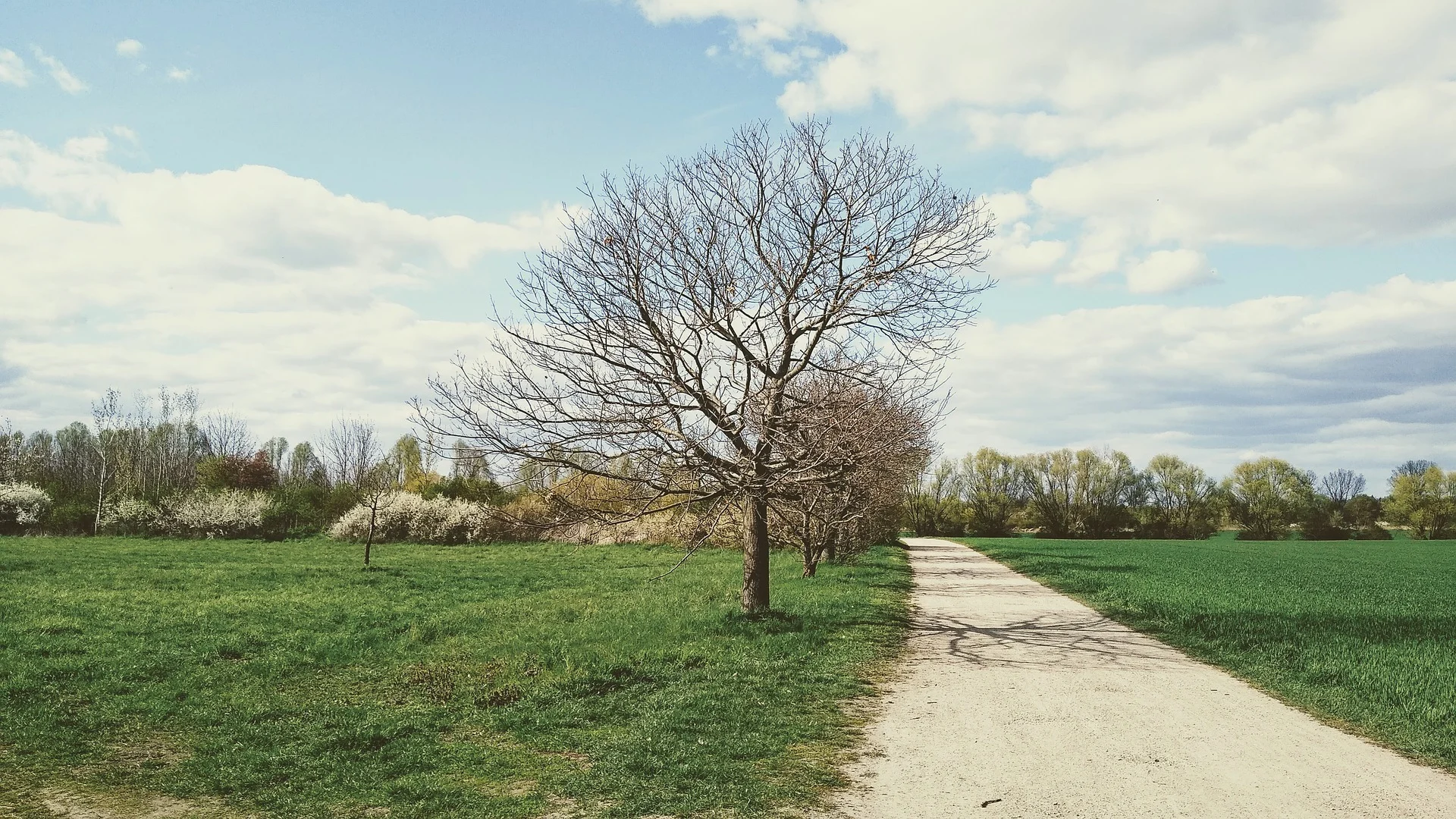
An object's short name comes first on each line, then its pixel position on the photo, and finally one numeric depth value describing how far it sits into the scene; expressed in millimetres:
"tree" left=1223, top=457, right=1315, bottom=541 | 86625
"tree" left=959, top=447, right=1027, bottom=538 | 80750
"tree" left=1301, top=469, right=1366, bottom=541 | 83250
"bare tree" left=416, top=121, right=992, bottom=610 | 12164
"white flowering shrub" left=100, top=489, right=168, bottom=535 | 39906
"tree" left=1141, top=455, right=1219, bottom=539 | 85438
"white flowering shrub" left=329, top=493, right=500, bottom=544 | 38688
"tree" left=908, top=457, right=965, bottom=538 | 79625
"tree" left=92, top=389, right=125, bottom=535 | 43125
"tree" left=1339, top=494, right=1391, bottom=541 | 83000
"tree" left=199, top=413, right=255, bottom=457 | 79562
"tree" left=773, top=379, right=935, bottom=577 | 11859
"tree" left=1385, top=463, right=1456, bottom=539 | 81375
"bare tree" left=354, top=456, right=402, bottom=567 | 38594
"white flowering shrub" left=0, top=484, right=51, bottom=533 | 41688
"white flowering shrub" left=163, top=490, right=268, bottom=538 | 38750
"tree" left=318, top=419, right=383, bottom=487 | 66438
